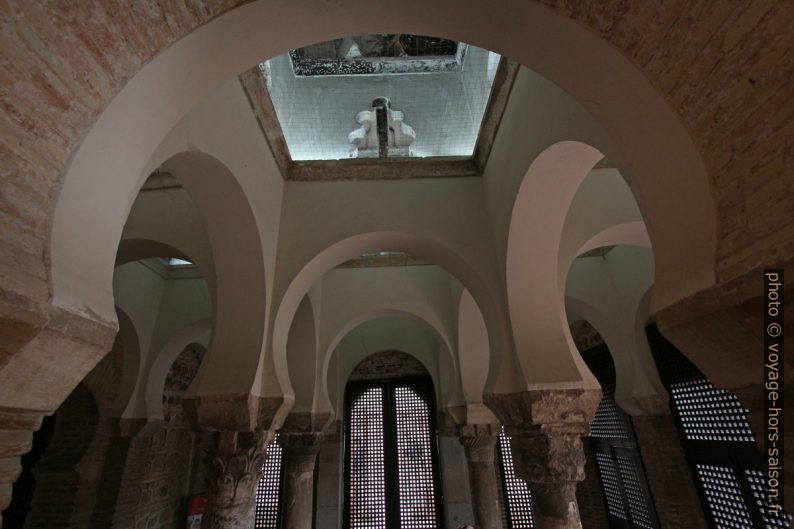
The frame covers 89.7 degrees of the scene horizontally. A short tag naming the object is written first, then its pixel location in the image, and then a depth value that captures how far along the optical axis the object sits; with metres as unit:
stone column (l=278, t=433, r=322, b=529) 6.64
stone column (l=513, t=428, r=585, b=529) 3.55
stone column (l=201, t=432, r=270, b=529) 3.65
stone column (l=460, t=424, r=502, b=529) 7.12
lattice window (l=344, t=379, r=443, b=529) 10.30
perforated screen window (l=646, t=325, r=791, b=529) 6.02
